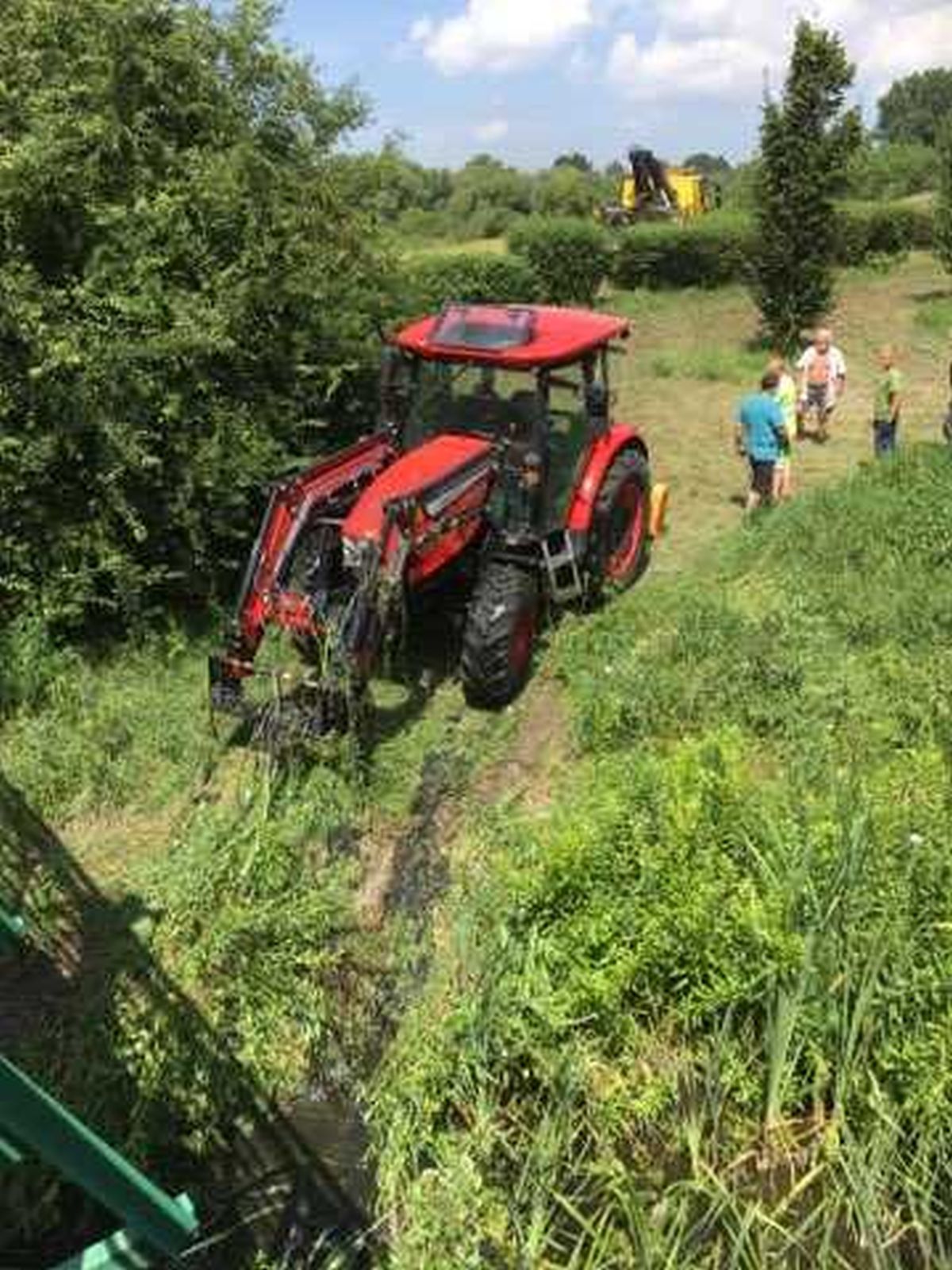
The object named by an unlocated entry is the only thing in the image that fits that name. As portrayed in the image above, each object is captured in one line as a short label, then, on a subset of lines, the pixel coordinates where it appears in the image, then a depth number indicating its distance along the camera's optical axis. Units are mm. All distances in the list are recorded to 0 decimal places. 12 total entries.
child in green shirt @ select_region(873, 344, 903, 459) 12039
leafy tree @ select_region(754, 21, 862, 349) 17516
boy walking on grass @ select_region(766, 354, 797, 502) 11297
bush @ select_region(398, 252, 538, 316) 18828
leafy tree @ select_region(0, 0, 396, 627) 8672
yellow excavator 27297
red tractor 7730
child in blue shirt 11016
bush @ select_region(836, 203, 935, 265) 24828
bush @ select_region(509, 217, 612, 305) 21812
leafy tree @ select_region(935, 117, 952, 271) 20562
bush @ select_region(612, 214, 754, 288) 22750
